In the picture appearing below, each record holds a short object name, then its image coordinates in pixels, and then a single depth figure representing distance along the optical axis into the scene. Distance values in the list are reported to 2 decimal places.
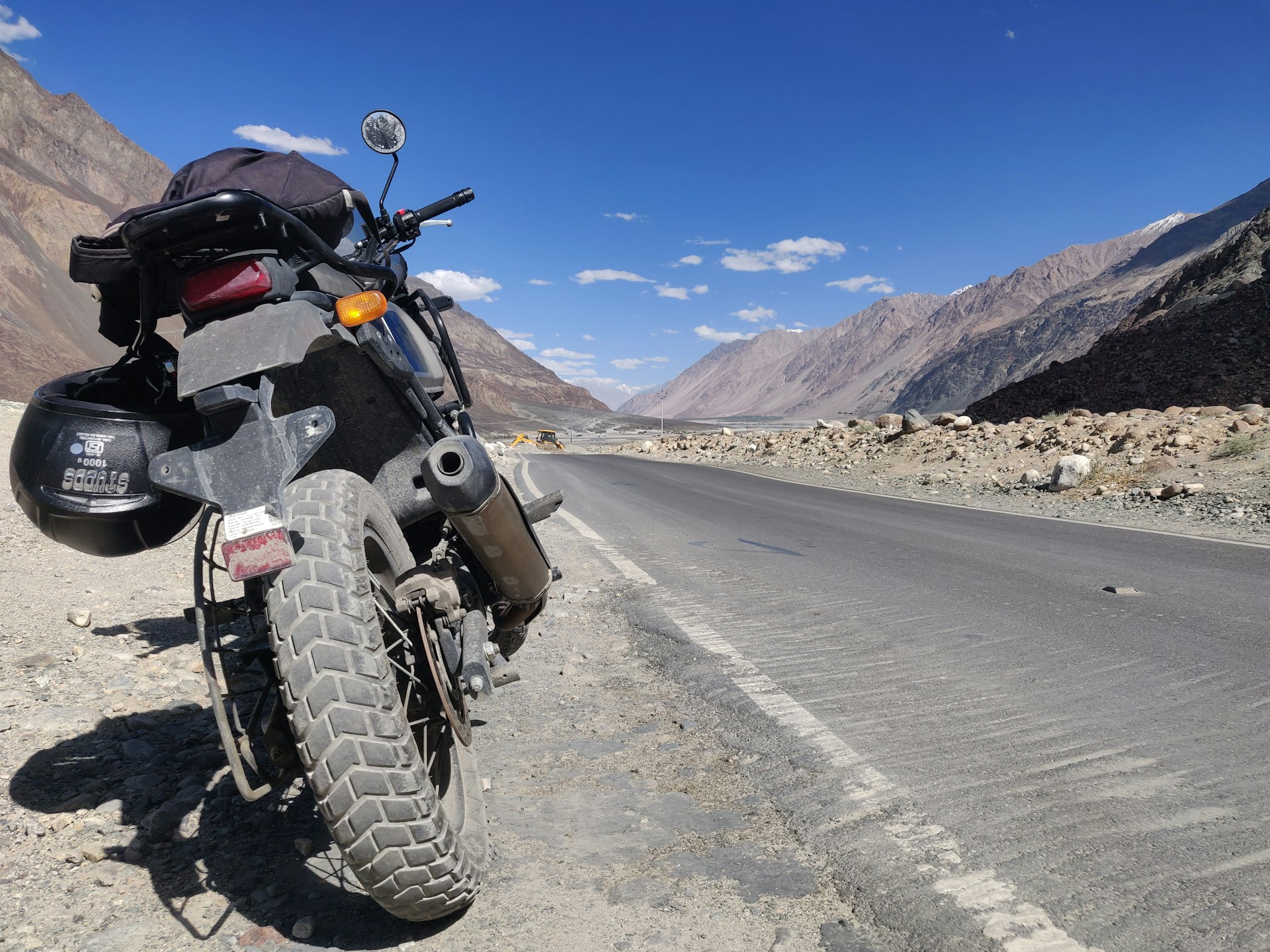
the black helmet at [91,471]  2.39
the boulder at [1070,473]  12.98
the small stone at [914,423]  20.31
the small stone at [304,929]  1.95
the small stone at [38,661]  3.55
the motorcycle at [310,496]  1.76
